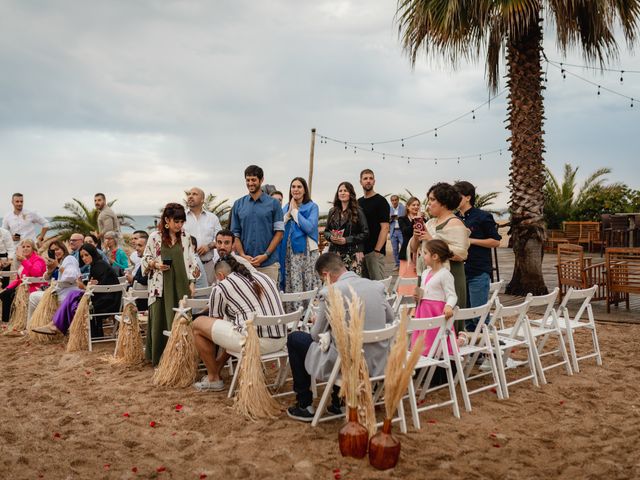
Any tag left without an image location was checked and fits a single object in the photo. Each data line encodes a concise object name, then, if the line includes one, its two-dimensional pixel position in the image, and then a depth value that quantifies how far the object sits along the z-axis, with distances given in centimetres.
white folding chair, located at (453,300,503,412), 434
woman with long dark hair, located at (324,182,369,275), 649
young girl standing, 454
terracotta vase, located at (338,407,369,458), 344
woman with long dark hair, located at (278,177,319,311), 652
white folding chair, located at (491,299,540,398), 464
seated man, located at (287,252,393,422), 390
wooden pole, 1817
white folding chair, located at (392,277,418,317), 566
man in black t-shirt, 682
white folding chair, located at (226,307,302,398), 434
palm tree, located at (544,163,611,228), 2219
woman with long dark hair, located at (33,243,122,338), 712
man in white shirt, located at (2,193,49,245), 973
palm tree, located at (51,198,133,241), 2106
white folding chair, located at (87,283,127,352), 666
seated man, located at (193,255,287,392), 460
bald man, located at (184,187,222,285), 664
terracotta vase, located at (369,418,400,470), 327
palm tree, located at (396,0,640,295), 922
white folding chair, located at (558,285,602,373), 529
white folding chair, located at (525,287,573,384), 498
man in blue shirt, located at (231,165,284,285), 623
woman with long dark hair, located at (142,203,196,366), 565
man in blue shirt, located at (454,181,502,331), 537
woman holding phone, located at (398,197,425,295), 593
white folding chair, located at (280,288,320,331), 529
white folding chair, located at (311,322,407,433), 367
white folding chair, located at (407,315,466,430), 396
